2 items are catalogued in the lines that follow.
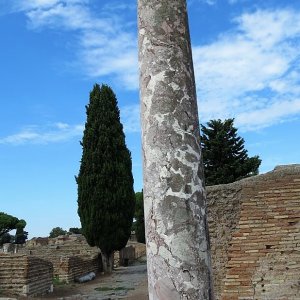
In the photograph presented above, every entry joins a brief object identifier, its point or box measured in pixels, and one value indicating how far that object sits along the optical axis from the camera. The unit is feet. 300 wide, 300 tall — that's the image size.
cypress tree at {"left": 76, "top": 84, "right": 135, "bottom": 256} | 55.14
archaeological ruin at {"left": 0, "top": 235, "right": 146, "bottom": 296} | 34.74
